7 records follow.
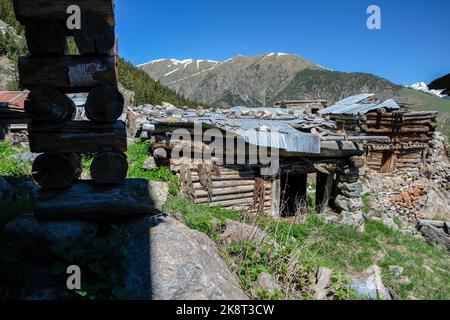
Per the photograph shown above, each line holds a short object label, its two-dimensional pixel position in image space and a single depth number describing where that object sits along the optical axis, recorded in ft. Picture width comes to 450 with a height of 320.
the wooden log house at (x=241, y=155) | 26.48
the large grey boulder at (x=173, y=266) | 8.01
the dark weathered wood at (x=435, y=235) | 39.11
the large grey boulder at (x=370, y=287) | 11.43
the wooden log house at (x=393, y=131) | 51.57
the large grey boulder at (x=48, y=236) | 9.55
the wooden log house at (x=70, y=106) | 9.89
